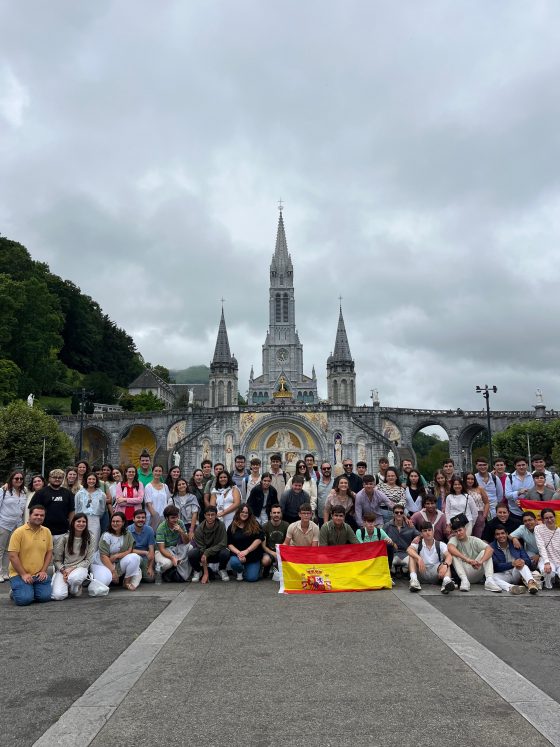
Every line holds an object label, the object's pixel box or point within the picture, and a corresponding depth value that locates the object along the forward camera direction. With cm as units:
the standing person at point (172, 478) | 1009
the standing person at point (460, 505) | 920
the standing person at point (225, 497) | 956
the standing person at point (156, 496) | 949
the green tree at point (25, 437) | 2762
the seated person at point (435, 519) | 905
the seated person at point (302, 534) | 895
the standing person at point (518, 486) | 988
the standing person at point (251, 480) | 1023
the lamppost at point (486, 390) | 2959
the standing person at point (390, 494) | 966
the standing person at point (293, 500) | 967
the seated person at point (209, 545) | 884
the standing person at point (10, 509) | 935
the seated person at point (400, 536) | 916
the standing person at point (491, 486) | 992
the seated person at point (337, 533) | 874
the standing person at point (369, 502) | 945
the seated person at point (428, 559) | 833
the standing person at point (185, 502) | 973
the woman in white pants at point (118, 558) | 833
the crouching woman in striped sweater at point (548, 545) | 832
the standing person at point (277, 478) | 1034
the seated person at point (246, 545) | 893
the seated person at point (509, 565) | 816
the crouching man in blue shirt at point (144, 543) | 873
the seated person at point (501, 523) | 886
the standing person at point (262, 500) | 981
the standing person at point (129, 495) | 948
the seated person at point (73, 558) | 786
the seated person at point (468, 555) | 843
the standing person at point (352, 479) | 1035
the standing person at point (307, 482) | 1006
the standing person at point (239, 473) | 1054
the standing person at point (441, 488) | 974
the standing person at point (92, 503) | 894
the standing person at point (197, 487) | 1007
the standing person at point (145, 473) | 1013
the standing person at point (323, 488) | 1031
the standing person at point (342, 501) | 935
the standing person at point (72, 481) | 929
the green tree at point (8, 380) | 3610
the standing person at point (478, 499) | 925
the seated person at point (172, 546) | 889
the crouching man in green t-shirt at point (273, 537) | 909
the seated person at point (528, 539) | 866
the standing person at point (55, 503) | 856
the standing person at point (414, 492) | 976
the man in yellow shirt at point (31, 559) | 750
